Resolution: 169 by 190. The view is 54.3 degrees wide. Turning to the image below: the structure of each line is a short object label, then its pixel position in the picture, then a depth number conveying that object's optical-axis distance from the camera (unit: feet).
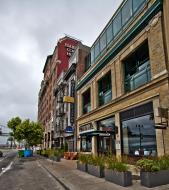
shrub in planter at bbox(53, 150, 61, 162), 65.56
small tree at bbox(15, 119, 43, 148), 97.48
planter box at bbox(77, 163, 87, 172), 36.54
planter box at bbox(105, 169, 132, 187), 24.30
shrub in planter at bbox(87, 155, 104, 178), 30.89
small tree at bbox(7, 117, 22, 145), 108.57
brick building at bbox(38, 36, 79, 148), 129.96
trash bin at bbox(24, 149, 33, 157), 99.71
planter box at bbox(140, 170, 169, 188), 22.97
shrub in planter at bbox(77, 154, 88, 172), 36.70
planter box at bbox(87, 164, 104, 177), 30.81
